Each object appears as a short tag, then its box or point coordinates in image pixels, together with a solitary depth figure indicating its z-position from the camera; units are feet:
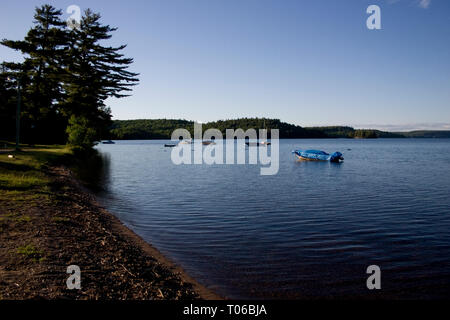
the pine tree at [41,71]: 172.35
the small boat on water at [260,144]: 432.25
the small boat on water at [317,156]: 185.02
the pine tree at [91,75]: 158.40
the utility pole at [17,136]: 101.91
